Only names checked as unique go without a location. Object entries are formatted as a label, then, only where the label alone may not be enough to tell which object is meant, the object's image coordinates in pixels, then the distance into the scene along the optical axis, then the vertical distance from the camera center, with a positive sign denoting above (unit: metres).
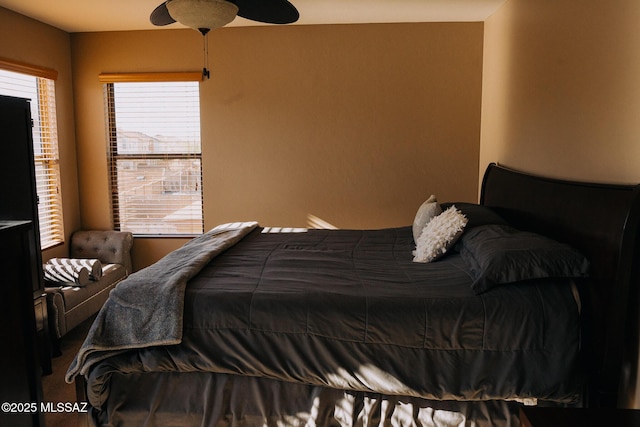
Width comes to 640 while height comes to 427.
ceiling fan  2.37 +0.77
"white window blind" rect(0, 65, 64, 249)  4.37 +0.15
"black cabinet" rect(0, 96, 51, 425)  1.92 -0.37
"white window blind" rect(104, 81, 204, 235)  4.95 +0.11
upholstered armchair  3.52 -0.91
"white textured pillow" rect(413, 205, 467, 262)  2.86 -0.40
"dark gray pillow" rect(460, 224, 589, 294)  2.16 -0.41
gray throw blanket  2.20 -0.67
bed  2.08 -0.75
